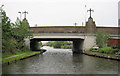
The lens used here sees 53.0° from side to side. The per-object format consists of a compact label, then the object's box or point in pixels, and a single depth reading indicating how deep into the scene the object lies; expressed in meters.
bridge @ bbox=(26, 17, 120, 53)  38.28
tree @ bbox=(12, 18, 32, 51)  30.75
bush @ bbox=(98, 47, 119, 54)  26.44
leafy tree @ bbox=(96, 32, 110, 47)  35.76
